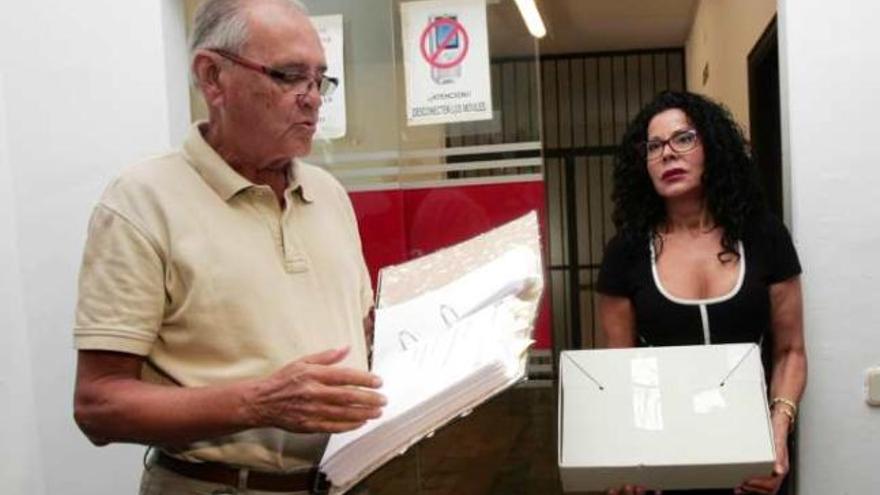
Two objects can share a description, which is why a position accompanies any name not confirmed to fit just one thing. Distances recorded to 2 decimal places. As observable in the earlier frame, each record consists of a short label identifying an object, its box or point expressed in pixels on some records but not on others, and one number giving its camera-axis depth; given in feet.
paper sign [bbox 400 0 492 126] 8.52
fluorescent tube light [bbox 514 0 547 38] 9.40
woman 5.95
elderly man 3.70
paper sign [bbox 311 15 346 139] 8.71
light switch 6.90
